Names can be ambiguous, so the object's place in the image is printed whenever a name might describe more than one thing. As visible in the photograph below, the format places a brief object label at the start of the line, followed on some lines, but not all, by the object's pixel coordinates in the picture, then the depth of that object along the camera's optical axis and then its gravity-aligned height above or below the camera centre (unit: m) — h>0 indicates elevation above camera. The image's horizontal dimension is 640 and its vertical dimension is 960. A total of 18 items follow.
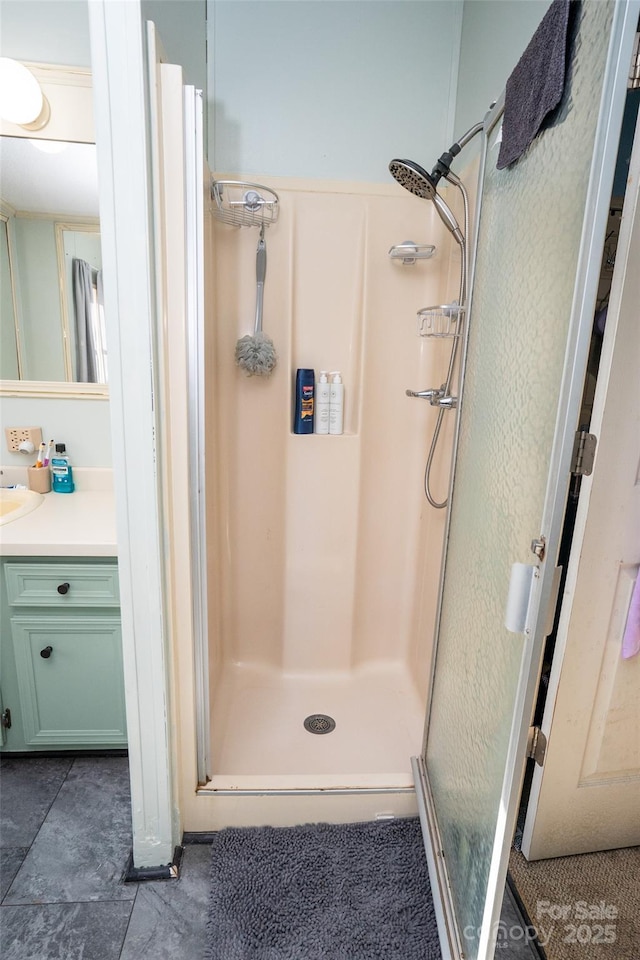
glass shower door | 0.69 -0.14
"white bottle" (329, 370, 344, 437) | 1.78 -0.12
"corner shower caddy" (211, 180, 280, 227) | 1.56 +0.53
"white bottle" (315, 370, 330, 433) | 1.79 -0.12
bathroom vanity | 1.42 -0.81
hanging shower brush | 1.69 +0.07
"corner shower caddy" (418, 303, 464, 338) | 1.45 +0.19
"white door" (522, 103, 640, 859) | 0.88 -0.23
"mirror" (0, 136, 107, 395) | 1.59 +0.32
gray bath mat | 1.14 -1.31
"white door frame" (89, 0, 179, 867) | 0.93 -0.07
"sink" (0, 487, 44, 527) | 1.61 -0.47
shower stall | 1.69 -0.48
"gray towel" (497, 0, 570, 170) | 0.75 +0.49
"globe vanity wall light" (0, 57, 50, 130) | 1.43 +0.78
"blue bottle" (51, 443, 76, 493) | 1.79 -0.39
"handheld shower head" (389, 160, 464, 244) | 1.29 +0.52
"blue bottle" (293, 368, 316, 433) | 1.76 -0.10
